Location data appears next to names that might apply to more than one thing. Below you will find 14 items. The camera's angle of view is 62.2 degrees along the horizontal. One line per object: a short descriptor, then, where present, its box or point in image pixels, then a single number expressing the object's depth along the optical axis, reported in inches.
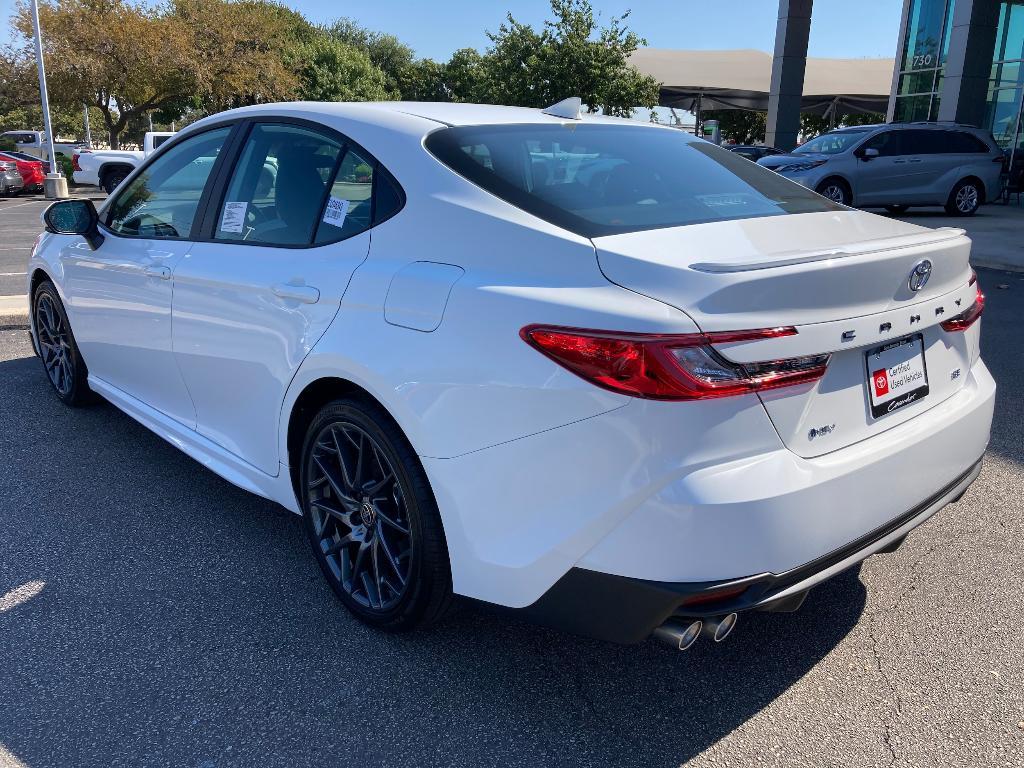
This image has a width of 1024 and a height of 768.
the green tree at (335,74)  1788.9
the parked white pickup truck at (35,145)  1283.2
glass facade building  834.2
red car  1009.5
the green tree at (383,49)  2630.4
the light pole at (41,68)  974.3
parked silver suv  621.3
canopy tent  1342.3
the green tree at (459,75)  2388.8
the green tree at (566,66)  1173.7
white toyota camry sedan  77.9
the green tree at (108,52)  1252.5
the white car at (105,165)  954.7
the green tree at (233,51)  1395.2
